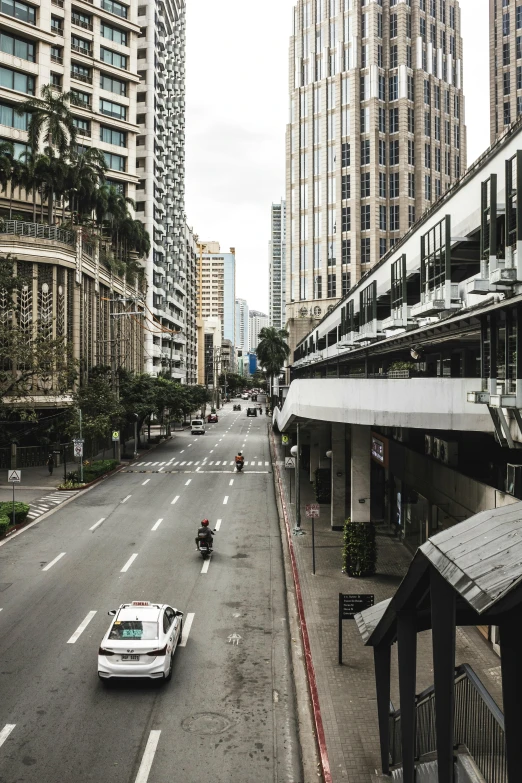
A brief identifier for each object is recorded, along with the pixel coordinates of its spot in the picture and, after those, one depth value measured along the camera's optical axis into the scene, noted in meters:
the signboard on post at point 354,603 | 13.55
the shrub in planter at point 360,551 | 19.36
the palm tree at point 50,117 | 52.53
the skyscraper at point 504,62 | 99.56
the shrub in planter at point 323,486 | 31.48
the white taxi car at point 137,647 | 11.95
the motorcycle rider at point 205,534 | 21.62
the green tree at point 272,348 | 113.62
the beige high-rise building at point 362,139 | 93.62
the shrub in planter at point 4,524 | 24.81
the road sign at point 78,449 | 36.00
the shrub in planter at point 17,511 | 26.97
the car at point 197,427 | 74.25
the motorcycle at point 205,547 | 21.73
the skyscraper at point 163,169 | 89.81
